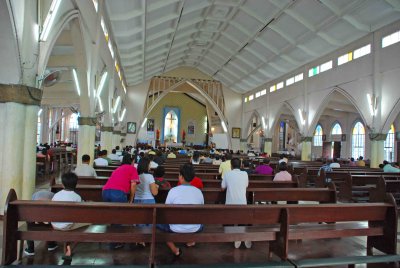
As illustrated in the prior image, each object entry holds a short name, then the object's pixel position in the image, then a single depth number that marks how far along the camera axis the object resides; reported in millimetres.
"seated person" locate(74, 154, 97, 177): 5664
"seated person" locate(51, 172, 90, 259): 3189
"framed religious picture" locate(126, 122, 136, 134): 23828
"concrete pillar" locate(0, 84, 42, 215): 4930
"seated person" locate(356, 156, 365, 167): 12943
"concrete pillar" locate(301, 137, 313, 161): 16825
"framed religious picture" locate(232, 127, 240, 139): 25573
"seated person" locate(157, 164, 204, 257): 3166
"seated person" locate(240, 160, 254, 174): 10330
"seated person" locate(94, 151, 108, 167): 7754
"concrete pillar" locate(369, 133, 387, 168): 11906
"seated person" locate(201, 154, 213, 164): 11005
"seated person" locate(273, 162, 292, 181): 5941
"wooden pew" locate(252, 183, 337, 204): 4340
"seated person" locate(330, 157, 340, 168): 10227
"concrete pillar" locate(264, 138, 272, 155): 21516
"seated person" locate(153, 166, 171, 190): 4391
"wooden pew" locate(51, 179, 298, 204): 4230
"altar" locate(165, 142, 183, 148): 29797
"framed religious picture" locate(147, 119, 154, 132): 31919
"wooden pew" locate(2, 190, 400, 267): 2658
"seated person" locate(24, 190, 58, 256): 3371
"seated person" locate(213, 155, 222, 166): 9922
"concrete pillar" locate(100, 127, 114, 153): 15320
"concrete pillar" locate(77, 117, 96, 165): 10109
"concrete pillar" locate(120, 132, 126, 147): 23273
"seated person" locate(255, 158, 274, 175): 7246
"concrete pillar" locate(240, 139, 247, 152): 25775
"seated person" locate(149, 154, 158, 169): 6806
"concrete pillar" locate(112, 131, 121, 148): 19219
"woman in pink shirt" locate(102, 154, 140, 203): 3784
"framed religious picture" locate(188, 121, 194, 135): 34312
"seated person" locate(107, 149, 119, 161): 10691
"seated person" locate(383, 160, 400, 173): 8526
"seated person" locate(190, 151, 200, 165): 9079
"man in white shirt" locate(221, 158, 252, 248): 3930
